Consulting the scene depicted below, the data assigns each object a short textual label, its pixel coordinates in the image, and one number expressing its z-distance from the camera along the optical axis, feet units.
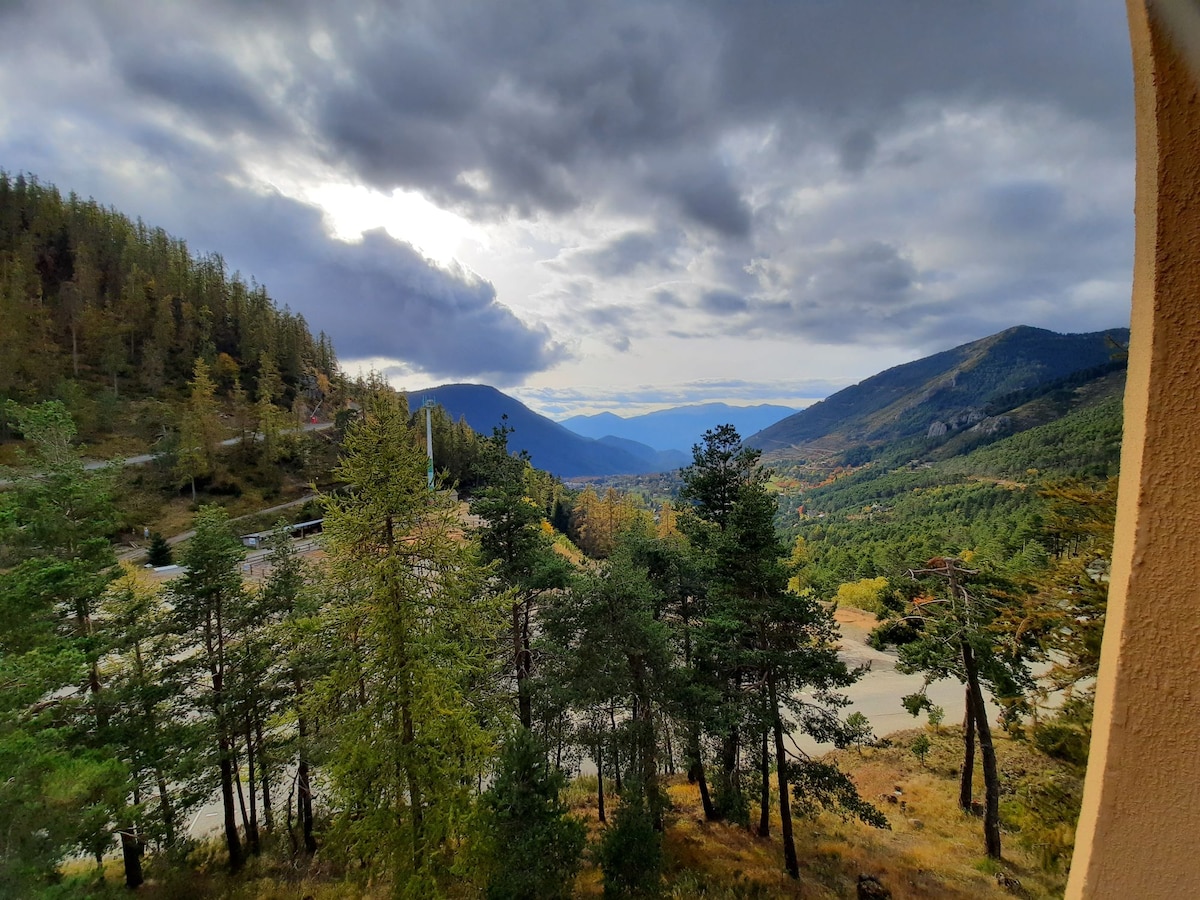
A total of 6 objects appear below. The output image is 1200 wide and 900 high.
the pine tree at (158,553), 101.04
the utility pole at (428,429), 201.26
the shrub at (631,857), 31.45
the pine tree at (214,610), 37.86
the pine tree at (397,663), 25.57
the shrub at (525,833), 27.73
